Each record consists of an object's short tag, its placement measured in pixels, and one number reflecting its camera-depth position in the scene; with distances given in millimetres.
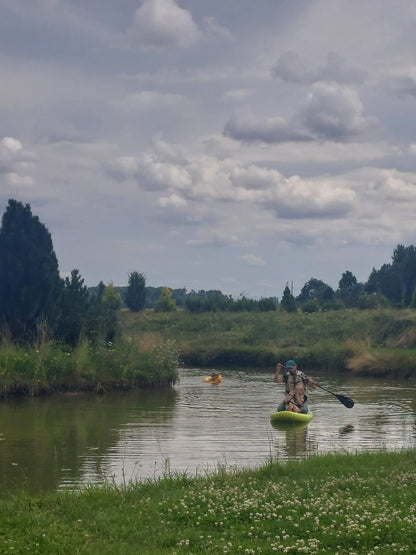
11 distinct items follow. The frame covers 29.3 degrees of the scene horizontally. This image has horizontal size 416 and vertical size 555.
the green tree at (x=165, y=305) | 84619
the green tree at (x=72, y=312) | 36625
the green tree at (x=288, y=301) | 76688
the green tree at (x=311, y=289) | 109762
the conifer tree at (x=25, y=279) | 35656
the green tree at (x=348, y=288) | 99962
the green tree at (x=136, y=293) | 88312
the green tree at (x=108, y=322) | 38188
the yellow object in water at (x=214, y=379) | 38625
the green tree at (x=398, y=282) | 99812
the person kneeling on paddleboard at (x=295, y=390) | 26172
